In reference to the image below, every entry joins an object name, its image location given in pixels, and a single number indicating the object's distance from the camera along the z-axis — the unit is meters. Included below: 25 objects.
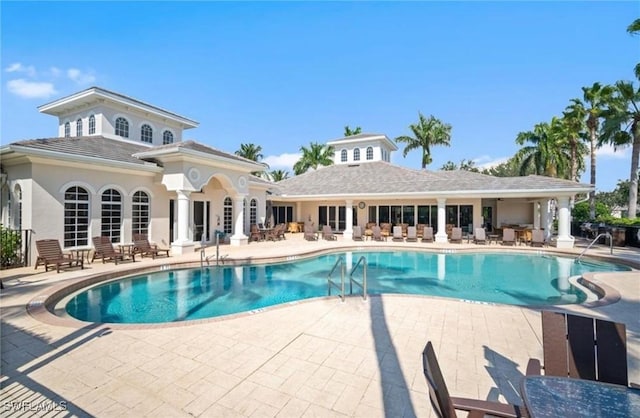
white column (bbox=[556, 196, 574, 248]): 16.42
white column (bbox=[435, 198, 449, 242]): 18.88
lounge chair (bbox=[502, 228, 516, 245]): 17.59
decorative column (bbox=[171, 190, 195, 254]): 13.59
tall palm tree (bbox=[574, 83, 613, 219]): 23.06
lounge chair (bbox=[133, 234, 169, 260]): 12.50
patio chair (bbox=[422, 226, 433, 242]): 19.22
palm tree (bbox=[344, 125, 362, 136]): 40.03
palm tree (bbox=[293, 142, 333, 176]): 38.84
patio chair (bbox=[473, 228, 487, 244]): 17.86
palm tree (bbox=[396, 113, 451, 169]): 33.38
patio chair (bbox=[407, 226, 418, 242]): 19.31
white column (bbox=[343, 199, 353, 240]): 20.89
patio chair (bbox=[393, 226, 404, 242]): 19.80
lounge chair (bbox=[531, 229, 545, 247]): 16.88
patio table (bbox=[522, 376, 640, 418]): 2.09
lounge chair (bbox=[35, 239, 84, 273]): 9.93
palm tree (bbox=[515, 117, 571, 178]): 28.28
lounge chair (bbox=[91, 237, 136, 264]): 11.35
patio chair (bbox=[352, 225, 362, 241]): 19.72
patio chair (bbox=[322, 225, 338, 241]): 19.75
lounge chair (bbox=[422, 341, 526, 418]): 1.89
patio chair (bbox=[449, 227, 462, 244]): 18.35
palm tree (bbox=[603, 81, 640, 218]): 19.72
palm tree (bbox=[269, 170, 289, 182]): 46.66
